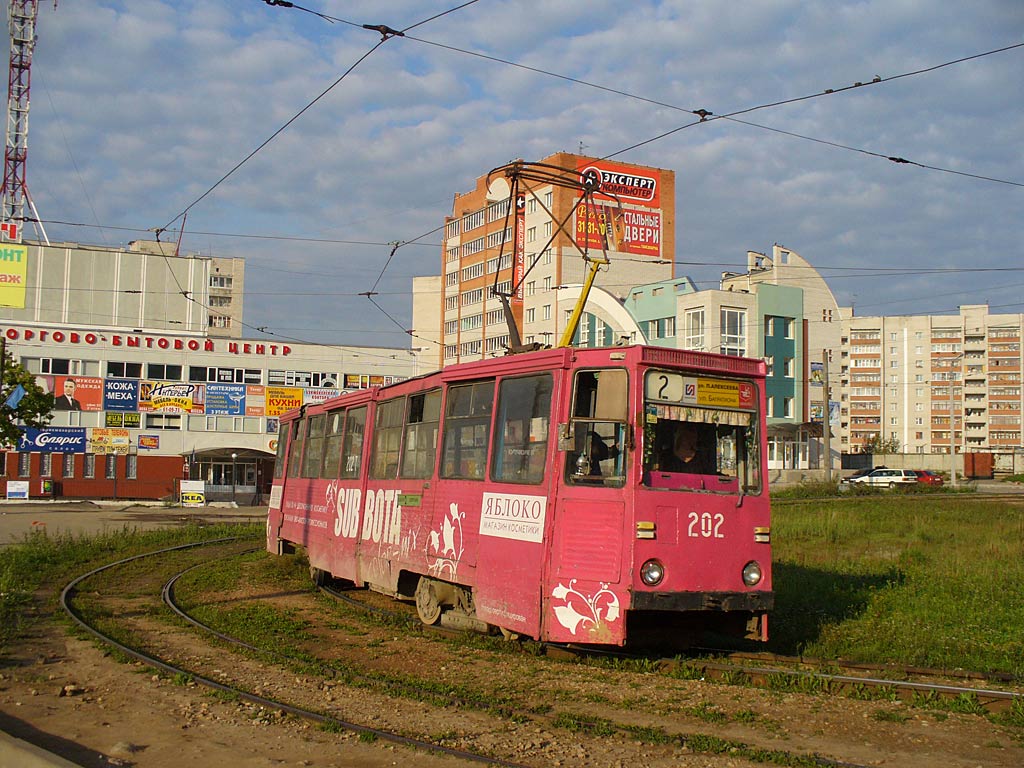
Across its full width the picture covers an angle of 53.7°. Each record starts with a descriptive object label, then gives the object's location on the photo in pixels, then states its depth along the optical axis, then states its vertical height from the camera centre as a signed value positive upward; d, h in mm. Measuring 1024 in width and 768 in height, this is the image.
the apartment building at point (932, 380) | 126312 +11094
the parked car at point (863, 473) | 63688 -472
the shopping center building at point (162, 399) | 56719 +2847
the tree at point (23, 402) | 43219 +1870
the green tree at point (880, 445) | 110500 +2361
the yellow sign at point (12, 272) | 68250 +11457
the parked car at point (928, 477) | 57688 -590
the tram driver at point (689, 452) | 9055 +82
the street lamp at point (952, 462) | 56719 +354
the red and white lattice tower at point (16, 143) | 67375 +21108
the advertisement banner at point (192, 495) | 48312 -2284
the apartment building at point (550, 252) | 77125 +16682
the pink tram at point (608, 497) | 8805 -357
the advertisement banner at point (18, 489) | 50500 -2331
